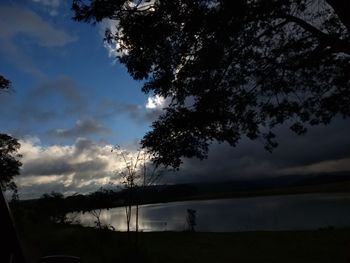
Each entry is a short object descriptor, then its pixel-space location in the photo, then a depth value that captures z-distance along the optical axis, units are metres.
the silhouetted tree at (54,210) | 44.34
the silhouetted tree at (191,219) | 36.83
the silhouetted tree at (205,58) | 10.98
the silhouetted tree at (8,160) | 34.38
